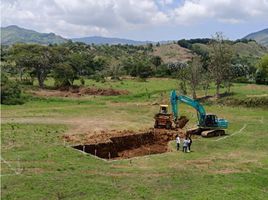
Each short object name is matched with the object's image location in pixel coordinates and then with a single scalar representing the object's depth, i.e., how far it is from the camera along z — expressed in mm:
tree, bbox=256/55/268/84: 52000
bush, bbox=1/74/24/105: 41759
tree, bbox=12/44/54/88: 53363
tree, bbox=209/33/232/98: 44772
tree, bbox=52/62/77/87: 54902
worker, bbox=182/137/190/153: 23473
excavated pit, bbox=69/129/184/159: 25187
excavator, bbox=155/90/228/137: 28528
